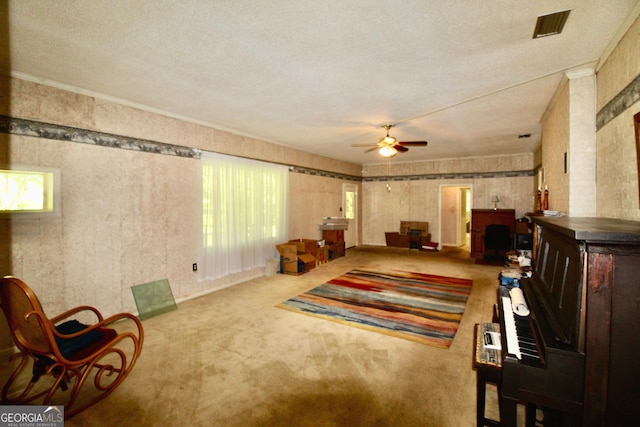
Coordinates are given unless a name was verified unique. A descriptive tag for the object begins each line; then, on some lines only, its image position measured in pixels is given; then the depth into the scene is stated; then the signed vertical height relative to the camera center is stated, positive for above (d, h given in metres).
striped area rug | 3.24 -1.34
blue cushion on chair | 2.04 -0.98
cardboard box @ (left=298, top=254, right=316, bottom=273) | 5.79 -1.08
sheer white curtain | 4.59 -0.07
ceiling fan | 4.46 +0.99
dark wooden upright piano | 1.20 -0.63
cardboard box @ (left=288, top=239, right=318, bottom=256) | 5.91 -0.78
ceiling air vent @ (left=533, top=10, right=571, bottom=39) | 1.91 +1.28
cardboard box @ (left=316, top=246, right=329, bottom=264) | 6.53 -1.09
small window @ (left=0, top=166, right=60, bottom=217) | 2.61 +0.18
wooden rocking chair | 1.85 -1.01
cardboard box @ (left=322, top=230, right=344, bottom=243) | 7.31 -0.71
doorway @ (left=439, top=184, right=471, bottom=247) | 9.44 -0.31
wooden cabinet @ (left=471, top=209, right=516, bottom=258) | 7.07 -0.34
